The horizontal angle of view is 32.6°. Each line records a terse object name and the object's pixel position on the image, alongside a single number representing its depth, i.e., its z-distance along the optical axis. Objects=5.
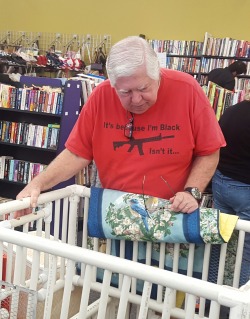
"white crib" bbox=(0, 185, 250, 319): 0.93
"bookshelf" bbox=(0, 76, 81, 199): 3.80
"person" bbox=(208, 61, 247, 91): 4.21
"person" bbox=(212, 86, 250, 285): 2.28
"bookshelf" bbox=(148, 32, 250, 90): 6.49
